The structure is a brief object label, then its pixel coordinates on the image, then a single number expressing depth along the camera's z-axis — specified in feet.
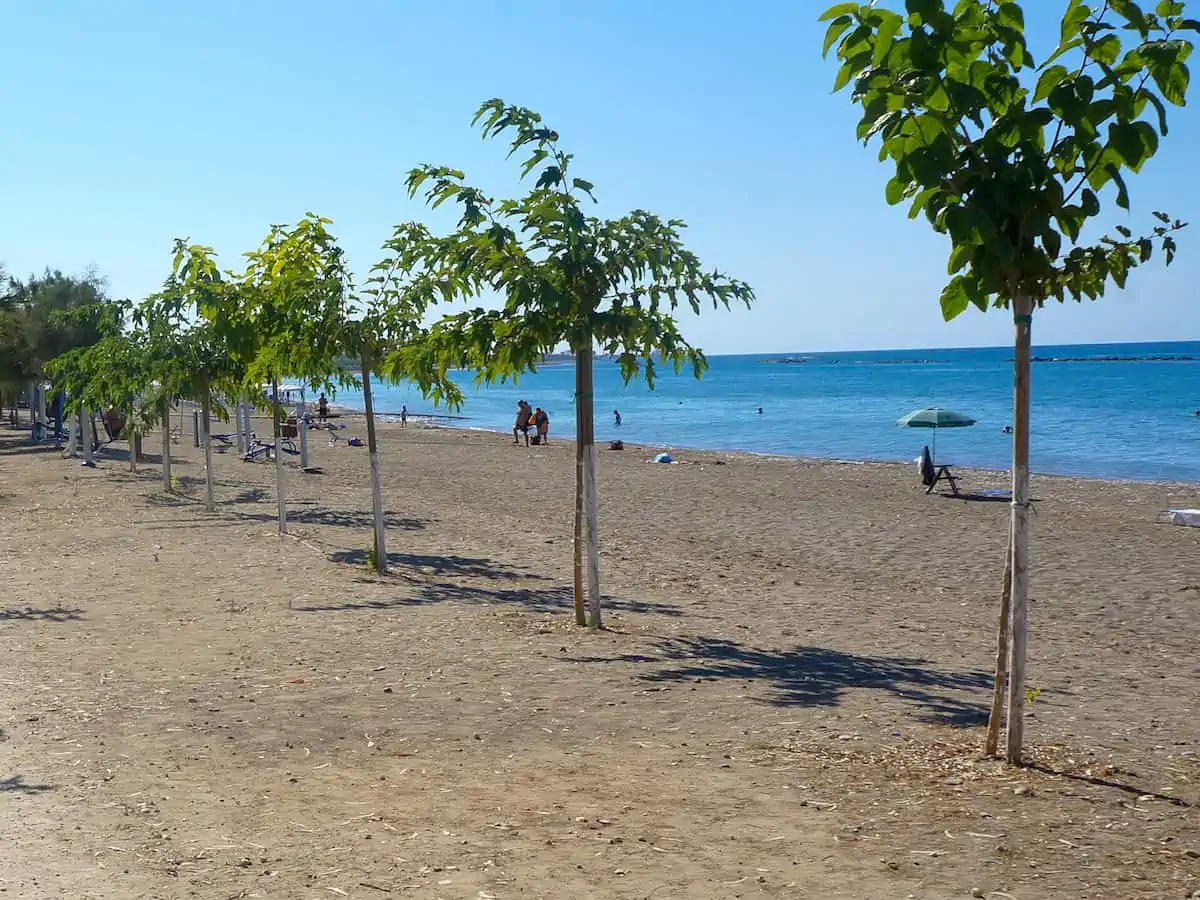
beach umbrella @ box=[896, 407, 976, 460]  87.45
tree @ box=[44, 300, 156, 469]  63.31
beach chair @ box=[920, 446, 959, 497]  77.61
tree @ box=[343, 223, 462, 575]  38.06
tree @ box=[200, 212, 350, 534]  38.88
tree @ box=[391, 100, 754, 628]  28.55
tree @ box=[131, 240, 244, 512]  56.13
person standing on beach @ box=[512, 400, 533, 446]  133.08
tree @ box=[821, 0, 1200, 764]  16.29
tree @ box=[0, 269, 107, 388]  119.08
